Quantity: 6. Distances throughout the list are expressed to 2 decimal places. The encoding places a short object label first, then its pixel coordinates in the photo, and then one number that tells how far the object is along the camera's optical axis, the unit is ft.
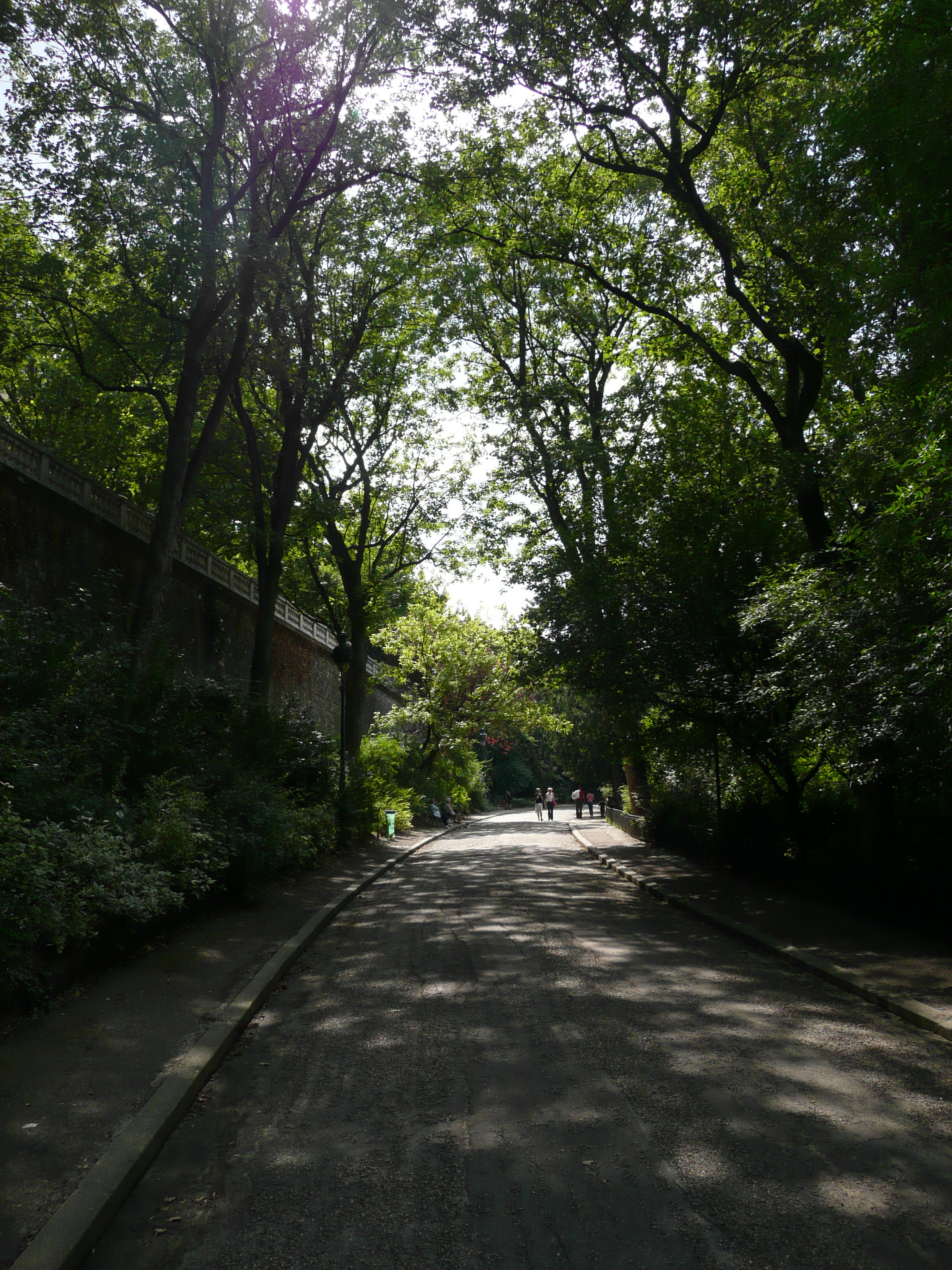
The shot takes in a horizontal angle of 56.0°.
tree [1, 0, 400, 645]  45.91
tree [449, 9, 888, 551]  36.63
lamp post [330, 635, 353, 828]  65.57
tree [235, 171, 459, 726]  61.21
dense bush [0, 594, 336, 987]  21.04
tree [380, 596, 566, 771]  137.39
